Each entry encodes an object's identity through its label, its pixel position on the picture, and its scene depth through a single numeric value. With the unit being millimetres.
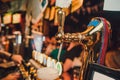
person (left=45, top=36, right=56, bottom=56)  1233
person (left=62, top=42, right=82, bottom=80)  1068
